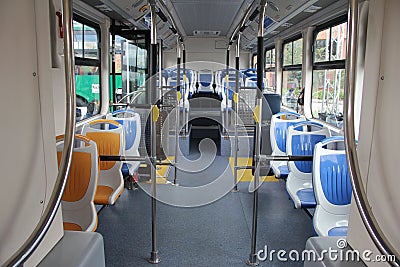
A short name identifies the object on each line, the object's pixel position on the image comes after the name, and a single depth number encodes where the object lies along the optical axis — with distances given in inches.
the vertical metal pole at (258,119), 111.3
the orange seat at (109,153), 128.6
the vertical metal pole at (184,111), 243.8
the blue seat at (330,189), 103.5
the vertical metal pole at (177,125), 186.1
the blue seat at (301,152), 136.0
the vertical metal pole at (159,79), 191.2
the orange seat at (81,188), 102.2
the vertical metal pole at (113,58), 215.0
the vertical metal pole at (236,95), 180.7
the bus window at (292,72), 227.6
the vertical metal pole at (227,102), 248.5
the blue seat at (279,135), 167.0
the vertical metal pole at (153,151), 111.7
